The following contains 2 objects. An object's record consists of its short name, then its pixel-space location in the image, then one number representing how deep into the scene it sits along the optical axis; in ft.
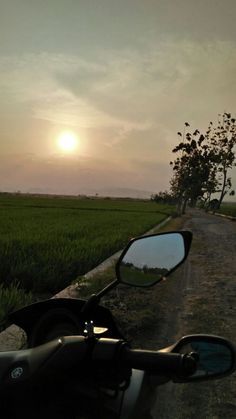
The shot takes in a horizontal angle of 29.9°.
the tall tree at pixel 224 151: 175.22
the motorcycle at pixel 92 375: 3.35
